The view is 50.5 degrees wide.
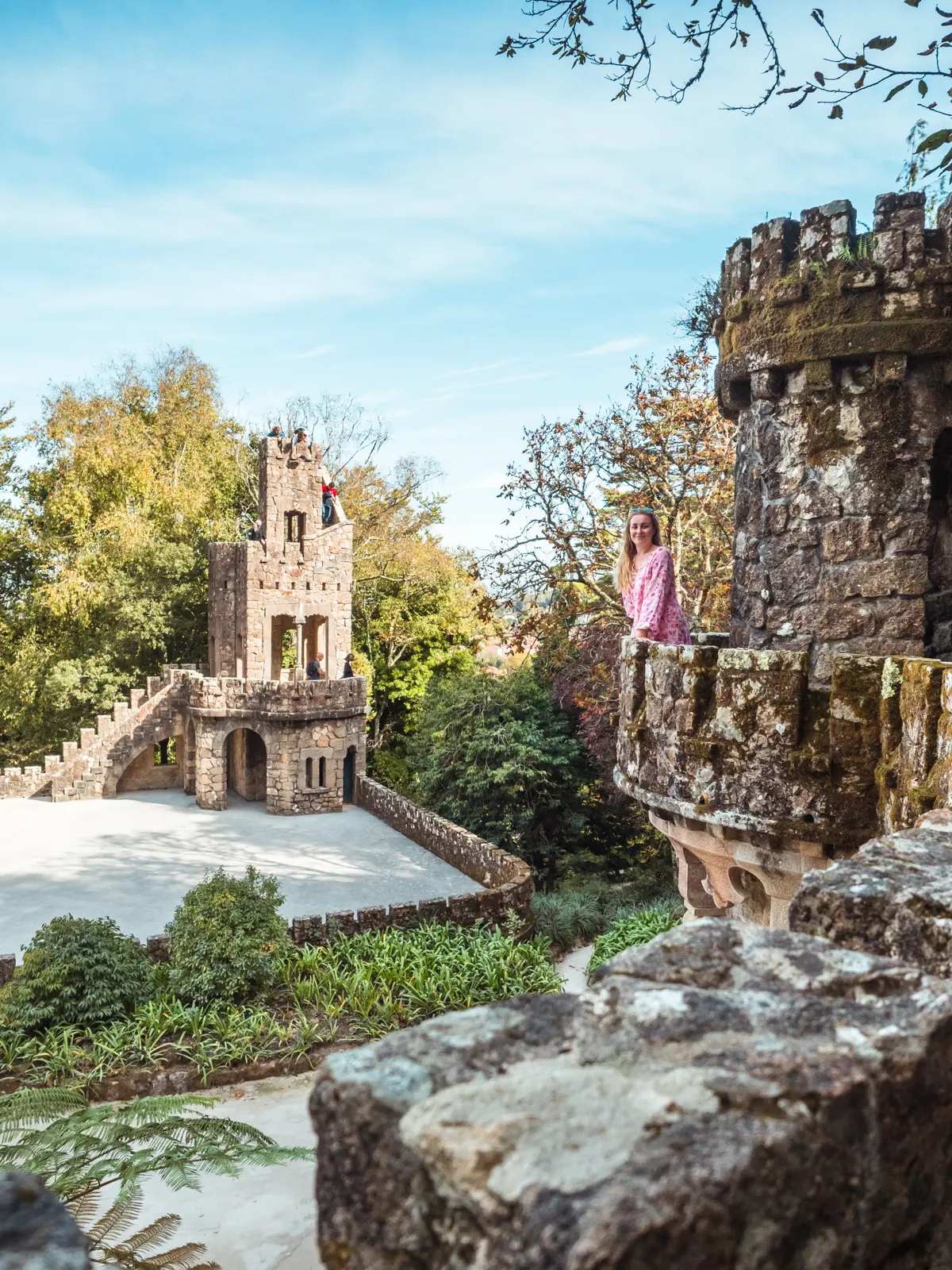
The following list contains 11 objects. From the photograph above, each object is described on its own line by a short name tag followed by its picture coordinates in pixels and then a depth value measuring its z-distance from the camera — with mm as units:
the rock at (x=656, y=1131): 1254
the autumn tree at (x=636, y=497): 17469
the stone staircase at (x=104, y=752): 28141
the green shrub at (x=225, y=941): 13430
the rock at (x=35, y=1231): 1542
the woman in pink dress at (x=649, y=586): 6336
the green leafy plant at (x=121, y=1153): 5469
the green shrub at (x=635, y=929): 14805
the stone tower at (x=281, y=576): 28359
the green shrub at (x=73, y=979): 12633
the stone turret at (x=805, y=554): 4992
